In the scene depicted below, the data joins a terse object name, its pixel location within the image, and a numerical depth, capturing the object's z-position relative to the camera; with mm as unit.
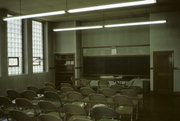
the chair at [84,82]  9821
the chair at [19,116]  3661
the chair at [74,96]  5780
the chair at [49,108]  4520
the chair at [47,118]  3351
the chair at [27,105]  4750
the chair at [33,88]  7285
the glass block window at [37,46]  11250
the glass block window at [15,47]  9375
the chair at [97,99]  5418
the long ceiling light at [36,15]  5580
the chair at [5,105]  5105
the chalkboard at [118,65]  10898
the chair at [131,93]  6005
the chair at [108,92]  6418
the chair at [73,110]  4191
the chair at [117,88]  7242
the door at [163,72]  9812
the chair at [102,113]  3987
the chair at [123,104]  4993
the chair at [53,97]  5771
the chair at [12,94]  6497
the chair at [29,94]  6100
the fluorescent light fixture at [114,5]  4276
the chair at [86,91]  6586
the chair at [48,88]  7138
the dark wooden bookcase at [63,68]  12297
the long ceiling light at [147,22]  7685
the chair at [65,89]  7010
